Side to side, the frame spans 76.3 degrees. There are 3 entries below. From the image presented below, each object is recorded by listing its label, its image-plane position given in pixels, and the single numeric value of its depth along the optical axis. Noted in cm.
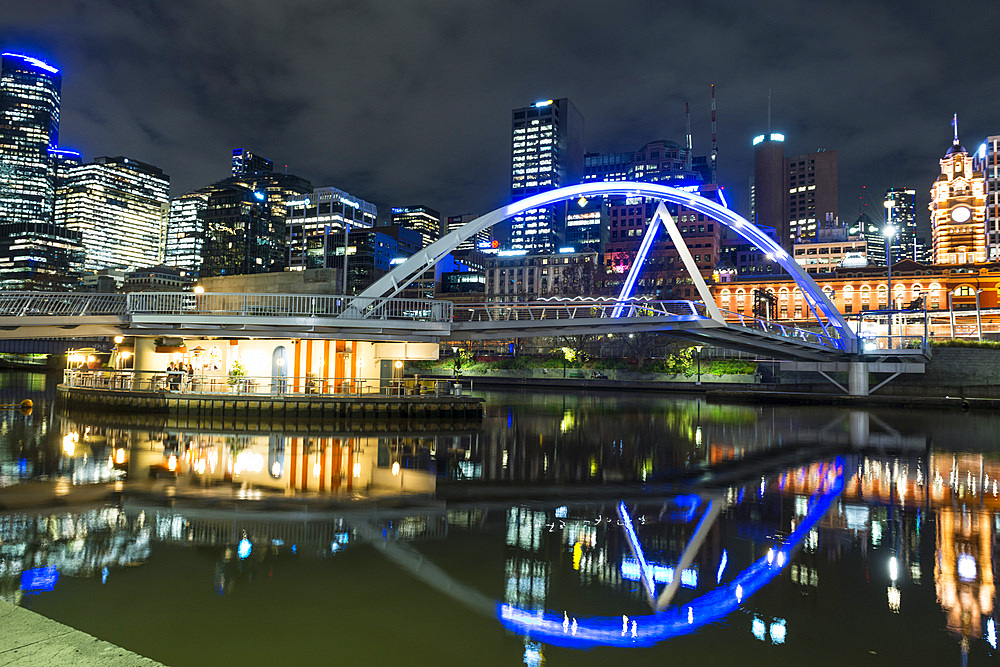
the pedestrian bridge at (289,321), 3114
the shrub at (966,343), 5388
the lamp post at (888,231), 5857
